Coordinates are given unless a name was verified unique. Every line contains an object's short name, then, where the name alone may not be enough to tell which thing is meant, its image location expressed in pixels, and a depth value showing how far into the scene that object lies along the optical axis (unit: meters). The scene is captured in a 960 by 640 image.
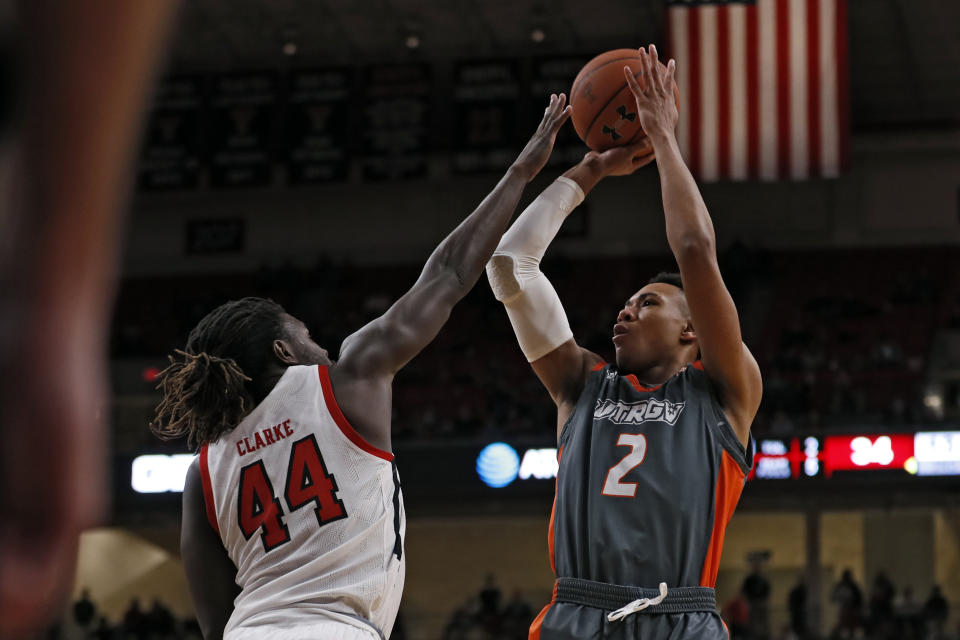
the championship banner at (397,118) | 19.92
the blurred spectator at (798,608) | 16.14
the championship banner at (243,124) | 20.31
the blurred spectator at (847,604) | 16.19
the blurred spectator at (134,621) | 18.58
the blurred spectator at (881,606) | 16.08
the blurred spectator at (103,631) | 17.97
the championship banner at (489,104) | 19.56
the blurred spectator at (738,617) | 16.36
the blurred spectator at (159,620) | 18.52
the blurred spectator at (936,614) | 15.81
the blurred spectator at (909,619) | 15.88
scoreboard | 16.50
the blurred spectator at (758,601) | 16.42
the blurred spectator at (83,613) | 18.66
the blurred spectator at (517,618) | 17.16
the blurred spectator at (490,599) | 18.19
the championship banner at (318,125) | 20.11
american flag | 13.62
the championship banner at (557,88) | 19.19
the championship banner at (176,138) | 20.39
